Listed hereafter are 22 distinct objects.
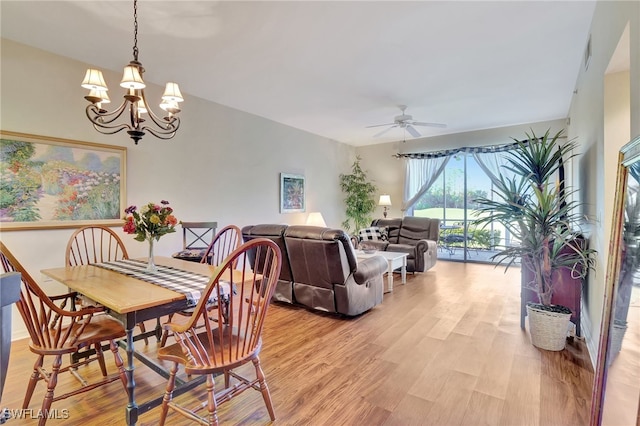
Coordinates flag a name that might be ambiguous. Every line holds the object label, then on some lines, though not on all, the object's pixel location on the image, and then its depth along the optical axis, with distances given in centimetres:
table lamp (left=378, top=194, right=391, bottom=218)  711
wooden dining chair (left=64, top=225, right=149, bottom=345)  333
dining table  155
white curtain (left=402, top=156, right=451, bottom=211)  698
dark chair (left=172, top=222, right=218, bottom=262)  364
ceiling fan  472
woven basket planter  259
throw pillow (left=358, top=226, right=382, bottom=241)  610
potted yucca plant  262
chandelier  214
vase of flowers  206
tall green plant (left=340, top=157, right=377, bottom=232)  757
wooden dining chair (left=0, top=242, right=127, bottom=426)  159
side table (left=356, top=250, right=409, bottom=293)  438
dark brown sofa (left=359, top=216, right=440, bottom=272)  536
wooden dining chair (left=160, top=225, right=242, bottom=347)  223
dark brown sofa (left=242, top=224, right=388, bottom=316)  315
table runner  173
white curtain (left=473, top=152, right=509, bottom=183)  622
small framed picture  587
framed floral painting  291
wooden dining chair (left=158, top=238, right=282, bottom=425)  149
